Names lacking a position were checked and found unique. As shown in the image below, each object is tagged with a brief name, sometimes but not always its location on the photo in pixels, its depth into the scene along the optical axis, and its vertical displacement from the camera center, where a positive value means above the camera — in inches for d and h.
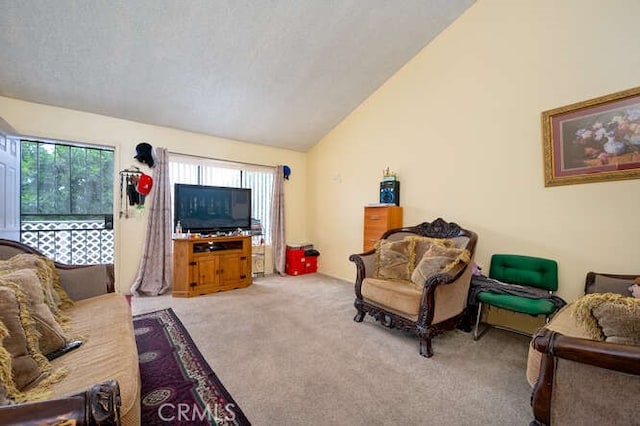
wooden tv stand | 138.8 -26.8
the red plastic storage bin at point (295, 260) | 188.7 -32.5
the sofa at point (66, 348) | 27.4 -23.9
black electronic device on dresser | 140.8 +13.3
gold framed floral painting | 79.4 +24.5
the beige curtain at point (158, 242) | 141.0 -13.2
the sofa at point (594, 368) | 36.2 -23.8
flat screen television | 148.6 +6.3
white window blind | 160.9 +28.8
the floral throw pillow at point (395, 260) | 109.4 -19.3
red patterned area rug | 56.2 -43.2
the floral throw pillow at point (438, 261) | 91.1 -17.0
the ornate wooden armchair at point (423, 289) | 84.6 -27.2
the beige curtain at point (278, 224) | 191.0 -5.1
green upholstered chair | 81.8 -25.4
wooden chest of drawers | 135.3 -2.9
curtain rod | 156.9 +39.3
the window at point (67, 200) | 137.3 +11.2
